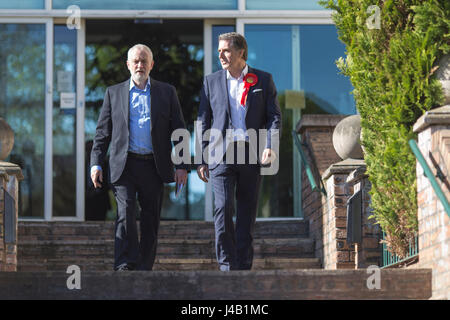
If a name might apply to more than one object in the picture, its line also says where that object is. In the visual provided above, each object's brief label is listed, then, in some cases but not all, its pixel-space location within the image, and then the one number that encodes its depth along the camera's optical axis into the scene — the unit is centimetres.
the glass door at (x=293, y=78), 2514
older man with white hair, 1548
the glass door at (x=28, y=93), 2502
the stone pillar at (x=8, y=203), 1878
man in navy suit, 1519
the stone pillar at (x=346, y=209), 1917
